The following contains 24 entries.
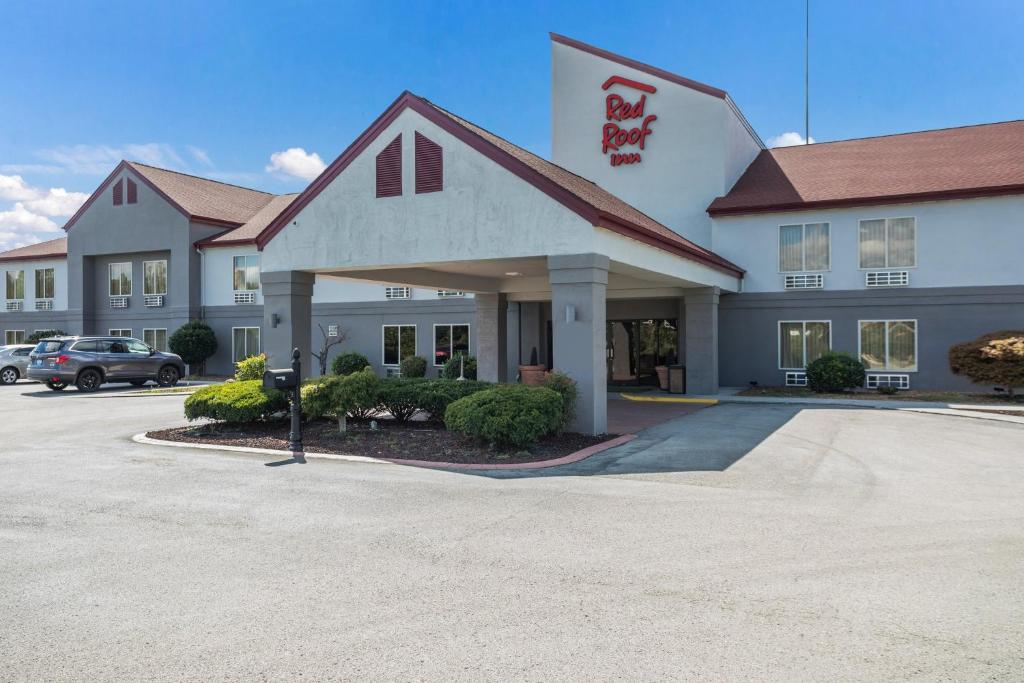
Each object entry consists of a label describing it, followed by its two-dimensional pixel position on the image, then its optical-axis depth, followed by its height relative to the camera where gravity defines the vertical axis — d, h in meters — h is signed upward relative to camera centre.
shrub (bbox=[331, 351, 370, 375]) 28.66 -0.92
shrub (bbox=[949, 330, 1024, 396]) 18.62 -0.69
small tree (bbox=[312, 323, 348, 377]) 29.75 +0.00
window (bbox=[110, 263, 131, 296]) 35.09 +2.88
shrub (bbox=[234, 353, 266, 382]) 16.19 -0.63
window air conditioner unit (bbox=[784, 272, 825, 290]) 22.91 +1.61
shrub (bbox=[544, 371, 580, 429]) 12.27 -0.85
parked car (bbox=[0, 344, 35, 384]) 27.73 -0.77
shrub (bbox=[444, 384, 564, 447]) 11.05 -1.16
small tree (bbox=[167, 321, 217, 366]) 31.38 -0.10
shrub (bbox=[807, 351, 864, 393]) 20.98 -1.09
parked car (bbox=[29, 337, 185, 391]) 24.03 -0.73
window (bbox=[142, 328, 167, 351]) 34.16 +0.13
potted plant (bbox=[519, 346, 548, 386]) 19.46 -0.93
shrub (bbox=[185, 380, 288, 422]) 13.15 -1.11
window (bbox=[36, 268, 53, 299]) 37.69 +2.89
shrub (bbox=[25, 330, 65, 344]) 35.97 +0.34
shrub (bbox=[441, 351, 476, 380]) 27.19 -1.10
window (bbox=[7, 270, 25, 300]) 38.53 +2.92
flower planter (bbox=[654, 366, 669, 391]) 23.22 -1.27
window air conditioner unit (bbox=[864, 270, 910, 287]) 21.88 +1.60
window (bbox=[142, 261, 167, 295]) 34.12 +2.87
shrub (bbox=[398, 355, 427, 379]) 28.27 -1.04
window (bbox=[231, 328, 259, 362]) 32.16 -0.13
